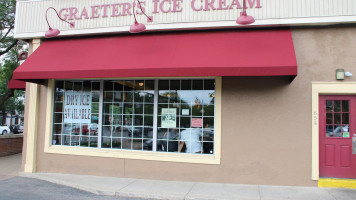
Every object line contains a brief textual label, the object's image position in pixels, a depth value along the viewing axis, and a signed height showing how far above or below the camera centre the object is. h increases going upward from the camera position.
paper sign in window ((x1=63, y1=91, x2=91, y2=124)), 7.93 +0.13
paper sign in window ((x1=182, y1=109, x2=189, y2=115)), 7.23 +0.03
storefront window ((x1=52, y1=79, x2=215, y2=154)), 7.15 -0.07
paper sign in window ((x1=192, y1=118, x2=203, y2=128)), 7.09 -0.24
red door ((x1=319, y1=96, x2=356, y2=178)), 6.38 -0.51
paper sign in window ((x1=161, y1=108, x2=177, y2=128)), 7.28 -0.15
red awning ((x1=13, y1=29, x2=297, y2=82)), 5.96 +1.38
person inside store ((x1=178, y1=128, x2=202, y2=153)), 7.11 -0.72
